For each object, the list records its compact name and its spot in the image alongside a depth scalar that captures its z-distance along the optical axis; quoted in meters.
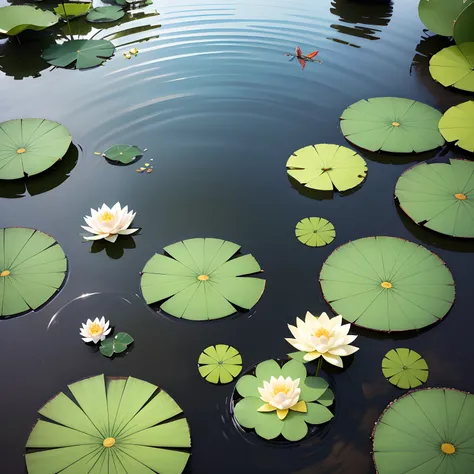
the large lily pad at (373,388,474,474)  2.49
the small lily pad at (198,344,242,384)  2.96
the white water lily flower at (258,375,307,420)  2.68
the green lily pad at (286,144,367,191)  4.17
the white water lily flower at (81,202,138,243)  3.75
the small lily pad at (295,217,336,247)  3.74
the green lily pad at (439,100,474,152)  4.42
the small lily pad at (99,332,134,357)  3.13
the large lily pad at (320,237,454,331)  3.18
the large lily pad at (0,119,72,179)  4.33
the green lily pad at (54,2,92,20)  6.74
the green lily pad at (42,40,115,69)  5.88
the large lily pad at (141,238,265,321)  3.28
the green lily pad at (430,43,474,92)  5.21
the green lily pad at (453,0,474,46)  5.34
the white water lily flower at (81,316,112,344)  3.15
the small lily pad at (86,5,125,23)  6.75
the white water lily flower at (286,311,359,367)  2.83
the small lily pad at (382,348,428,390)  2.91
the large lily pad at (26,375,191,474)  2.56
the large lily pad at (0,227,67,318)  3.37
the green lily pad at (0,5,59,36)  6.09
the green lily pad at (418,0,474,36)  5.75
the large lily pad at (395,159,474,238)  3.76
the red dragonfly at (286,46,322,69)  5.68
